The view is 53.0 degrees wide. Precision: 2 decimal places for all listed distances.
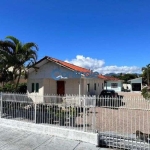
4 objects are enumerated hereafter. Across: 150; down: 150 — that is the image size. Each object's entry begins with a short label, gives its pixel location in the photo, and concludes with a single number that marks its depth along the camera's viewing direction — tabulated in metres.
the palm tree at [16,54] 11.09
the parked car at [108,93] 15.66
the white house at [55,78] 13.99
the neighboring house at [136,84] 39.91
